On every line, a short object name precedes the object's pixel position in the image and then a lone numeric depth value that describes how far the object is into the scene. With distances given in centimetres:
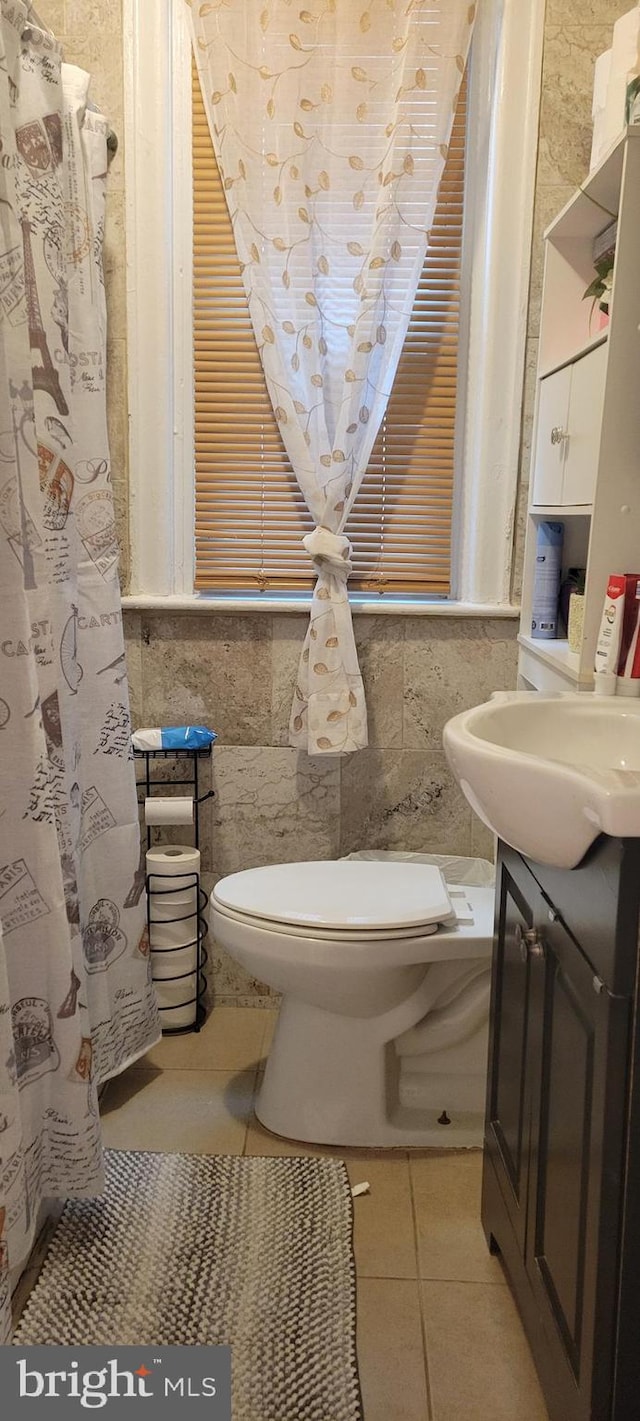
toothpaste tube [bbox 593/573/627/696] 169
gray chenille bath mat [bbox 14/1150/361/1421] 154
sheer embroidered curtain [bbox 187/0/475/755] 229
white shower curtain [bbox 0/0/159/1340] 155
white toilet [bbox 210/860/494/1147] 193
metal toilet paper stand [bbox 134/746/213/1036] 245
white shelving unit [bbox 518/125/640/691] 165
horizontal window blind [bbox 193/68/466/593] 243
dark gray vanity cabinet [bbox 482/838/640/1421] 109
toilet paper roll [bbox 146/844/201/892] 243
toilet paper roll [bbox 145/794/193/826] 243
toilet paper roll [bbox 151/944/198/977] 247
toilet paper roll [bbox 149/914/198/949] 245
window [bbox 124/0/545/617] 232
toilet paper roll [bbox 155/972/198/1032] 249
